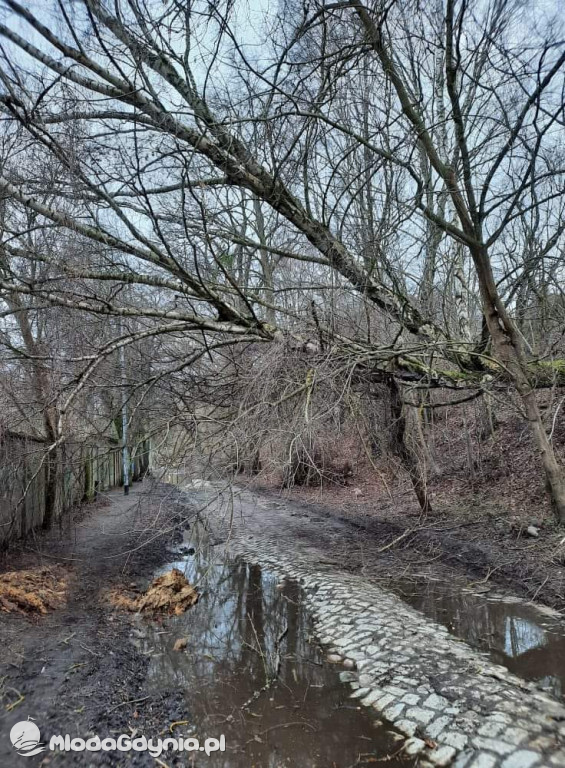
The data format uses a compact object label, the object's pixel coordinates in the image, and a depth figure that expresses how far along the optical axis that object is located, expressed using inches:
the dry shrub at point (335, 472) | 646.0
